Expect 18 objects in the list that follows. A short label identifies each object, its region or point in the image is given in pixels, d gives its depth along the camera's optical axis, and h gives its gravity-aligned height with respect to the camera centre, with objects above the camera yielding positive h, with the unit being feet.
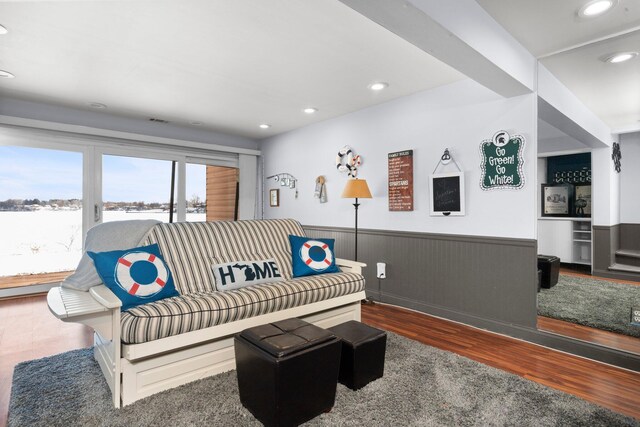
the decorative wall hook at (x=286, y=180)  16.93 +1.88
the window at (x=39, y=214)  13.08 -0.01
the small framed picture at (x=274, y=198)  18.22 +0.94
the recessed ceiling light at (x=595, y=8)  6.50 +4.26
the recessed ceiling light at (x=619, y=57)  8.60 +4.26
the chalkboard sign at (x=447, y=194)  10.37 +0.70
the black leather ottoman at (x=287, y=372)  5.05 -2.56
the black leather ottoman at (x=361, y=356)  6.20 -2.74
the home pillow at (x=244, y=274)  8.09 -1.53
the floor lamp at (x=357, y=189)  12.02 +0.95
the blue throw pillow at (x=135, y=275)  6.49 -1.27
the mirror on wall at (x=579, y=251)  9.59 -1.83
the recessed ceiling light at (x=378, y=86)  10.76 +4.35
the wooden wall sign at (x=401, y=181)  11.70 +1.26
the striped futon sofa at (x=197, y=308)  5.78 -1.95
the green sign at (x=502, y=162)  9.11 +1.55
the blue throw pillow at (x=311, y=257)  9.53 -1.25
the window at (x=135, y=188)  15.01 +1.27
